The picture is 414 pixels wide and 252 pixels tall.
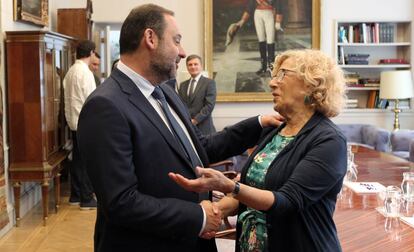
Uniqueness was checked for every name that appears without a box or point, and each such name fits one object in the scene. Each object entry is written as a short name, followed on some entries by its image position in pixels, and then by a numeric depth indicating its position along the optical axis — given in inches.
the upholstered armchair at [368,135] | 284.1
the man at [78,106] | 235.8
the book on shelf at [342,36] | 327.6
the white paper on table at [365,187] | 126.2
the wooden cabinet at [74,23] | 289.1
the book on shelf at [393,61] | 326.3
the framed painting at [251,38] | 322.3
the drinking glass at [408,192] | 109.0
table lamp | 306.8
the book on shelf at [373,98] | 332.5
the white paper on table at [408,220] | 96.8
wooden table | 86.3
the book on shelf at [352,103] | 329.7
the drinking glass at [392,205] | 102.3
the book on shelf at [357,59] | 325.7
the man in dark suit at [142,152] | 66.4
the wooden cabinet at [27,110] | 203.3
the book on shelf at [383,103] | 329.1
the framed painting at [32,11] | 216.2
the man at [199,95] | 266.8
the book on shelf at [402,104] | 328.5
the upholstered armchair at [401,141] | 276.1
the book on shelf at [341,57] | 327.6
